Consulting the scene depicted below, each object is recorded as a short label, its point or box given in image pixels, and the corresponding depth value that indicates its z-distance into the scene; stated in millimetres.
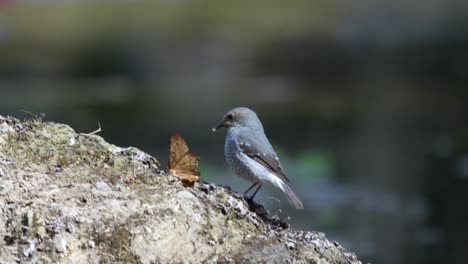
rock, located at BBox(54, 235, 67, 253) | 13287
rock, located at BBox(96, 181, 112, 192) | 14320
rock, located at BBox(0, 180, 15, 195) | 13898
